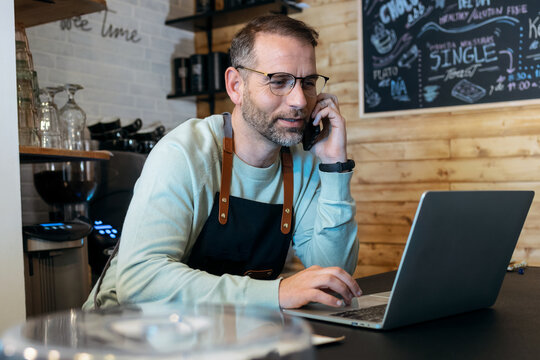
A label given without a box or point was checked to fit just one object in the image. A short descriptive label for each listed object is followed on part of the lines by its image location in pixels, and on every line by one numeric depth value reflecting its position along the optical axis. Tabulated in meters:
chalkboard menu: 3.19
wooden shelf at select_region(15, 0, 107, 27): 2.34
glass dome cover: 0.30
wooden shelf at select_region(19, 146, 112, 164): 2.04
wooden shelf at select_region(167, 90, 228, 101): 4.11
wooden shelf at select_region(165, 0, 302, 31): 3.87
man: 1.27
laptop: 0.85
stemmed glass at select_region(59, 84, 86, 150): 2.57
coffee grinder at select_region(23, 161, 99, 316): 2.13
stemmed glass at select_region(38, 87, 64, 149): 2.31
